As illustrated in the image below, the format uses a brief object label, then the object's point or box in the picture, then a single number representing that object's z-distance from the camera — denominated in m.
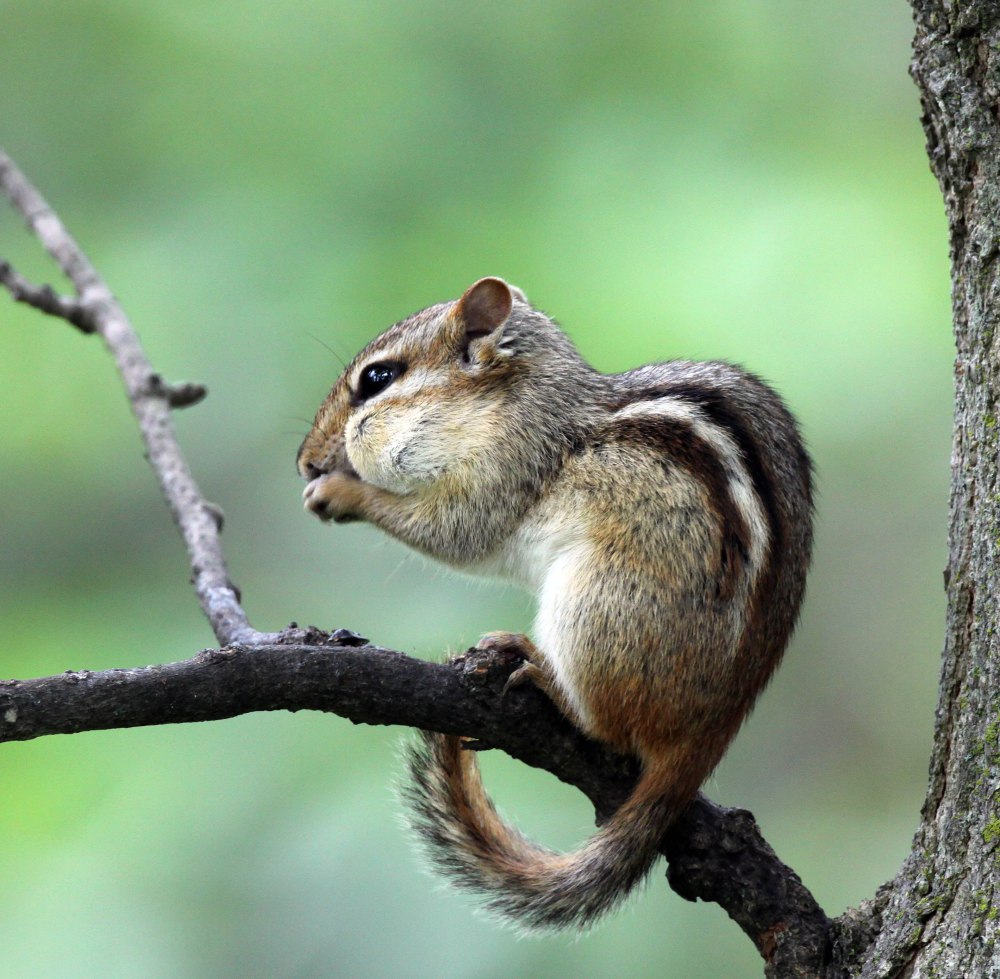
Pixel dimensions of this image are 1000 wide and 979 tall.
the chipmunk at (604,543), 2.50
